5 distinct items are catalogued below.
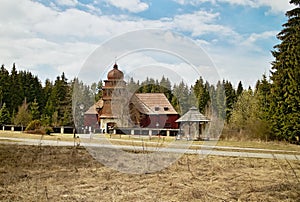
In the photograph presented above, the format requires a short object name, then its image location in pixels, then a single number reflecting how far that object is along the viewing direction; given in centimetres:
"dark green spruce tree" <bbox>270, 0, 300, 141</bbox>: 2144
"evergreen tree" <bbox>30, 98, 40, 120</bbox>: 4328
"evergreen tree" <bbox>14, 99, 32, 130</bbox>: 3788
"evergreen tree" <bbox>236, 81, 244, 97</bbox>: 5924
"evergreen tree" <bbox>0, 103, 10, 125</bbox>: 4020
